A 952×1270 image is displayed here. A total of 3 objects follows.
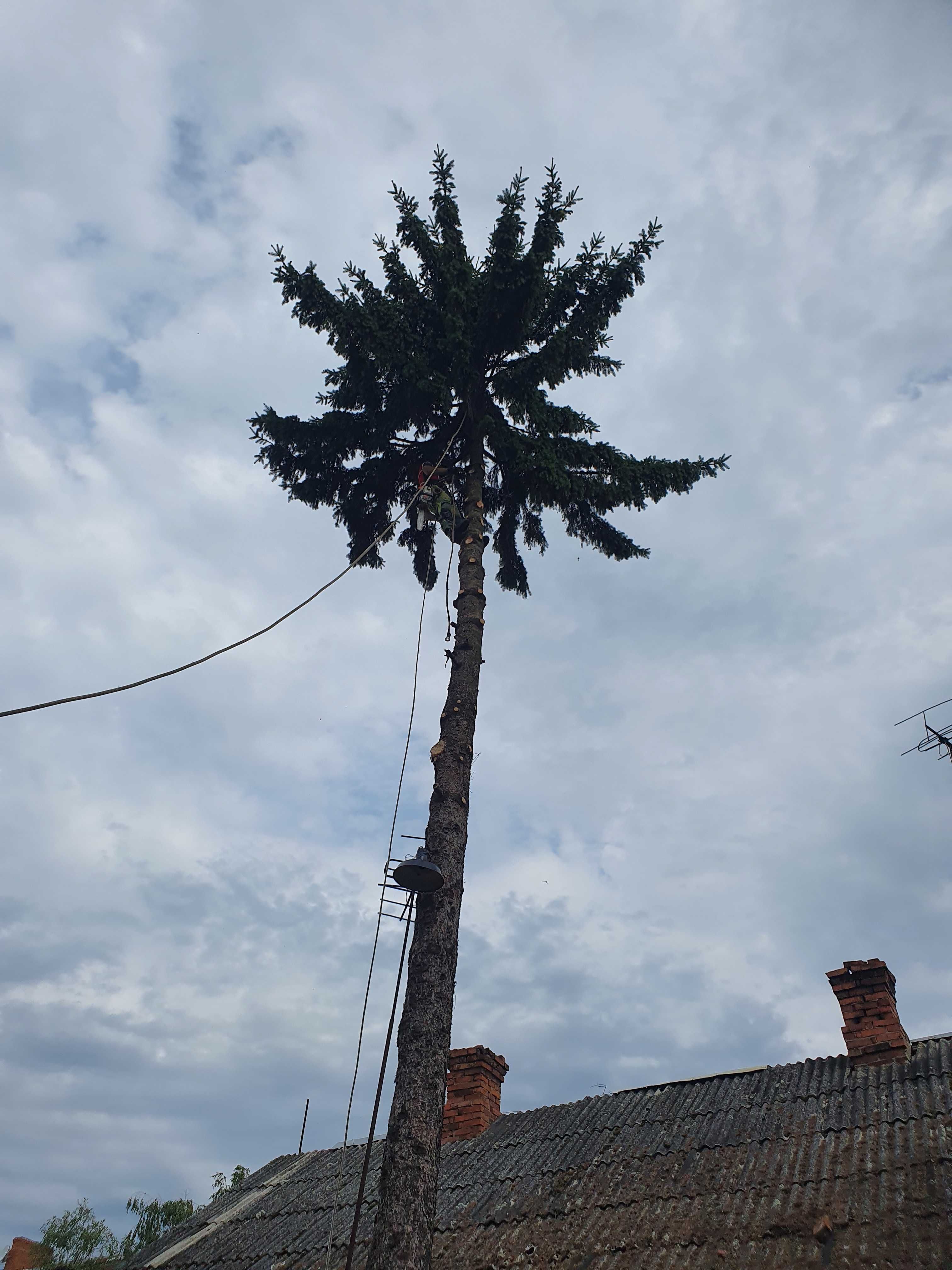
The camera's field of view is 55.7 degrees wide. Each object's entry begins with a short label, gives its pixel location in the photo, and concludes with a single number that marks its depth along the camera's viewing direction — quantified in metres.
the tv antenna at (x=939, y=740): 13.03
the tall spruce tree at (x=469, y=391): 9.71
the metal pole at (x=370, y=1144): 5.31
